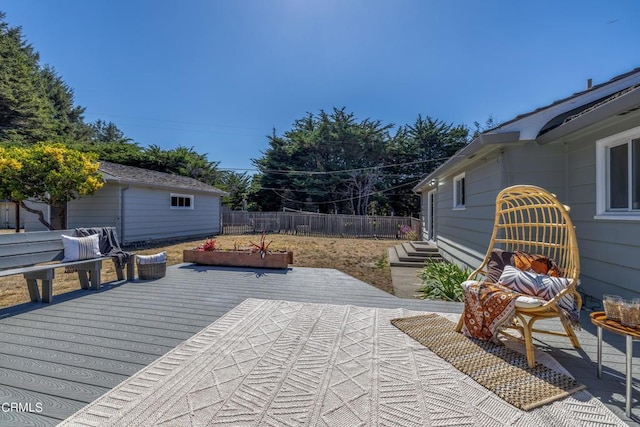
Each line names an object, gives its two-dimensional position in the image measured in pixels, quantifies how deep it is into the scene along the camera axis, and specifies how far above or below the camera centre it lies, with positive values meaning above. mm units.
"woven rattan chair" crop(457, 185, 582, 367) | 2270 -491
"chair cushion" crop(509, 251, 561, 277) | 2752 -490
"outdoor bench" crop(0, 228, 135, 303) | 3586 -667
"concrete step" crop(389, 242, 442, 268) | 7309 -1168
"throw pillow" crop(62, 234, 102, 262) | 4297 -541
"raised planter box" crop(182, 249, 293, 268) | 6262 -1006
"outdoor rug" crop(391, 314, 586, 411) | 1911 -1196
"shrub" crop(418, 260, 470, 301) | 4367 -1129
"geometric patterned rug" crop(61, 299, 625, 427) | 1675 -1199
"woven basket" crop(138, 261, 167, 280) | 5020 -1022
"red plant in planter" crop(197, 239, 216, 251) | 6605 -781
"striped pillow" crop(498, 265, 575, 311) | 2398 -637
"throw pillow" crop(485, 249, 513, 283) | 2992 -522
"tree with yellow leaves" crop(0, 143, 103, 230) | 8062 +1104
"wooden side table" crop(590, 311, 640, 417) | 1698 -708
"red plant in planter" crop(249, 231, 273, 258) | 6265 -803
